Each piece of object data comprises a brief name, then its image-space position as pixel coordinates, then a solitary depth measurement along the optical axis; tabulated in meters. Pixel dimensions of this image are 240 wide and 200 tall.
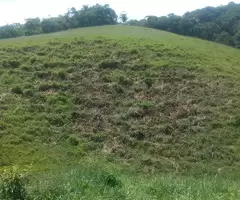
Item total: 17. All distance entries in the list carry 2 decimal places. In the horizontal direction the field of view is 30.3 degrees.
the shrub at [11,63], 35.38
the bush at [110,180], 11.68
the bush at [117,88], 31.35
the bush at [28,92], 30.19
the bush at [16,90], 30.53
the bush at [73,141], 24.04
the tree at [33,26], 62.69
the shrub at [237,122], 26.86
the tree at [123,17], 81.97
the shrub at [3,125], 25.13
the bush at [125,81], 32.59
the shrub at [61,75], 33.44
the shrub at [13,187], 9.80
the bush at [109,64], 35.47
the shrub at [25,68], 34.72
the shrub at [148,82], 32.76
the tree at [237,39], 59.12
